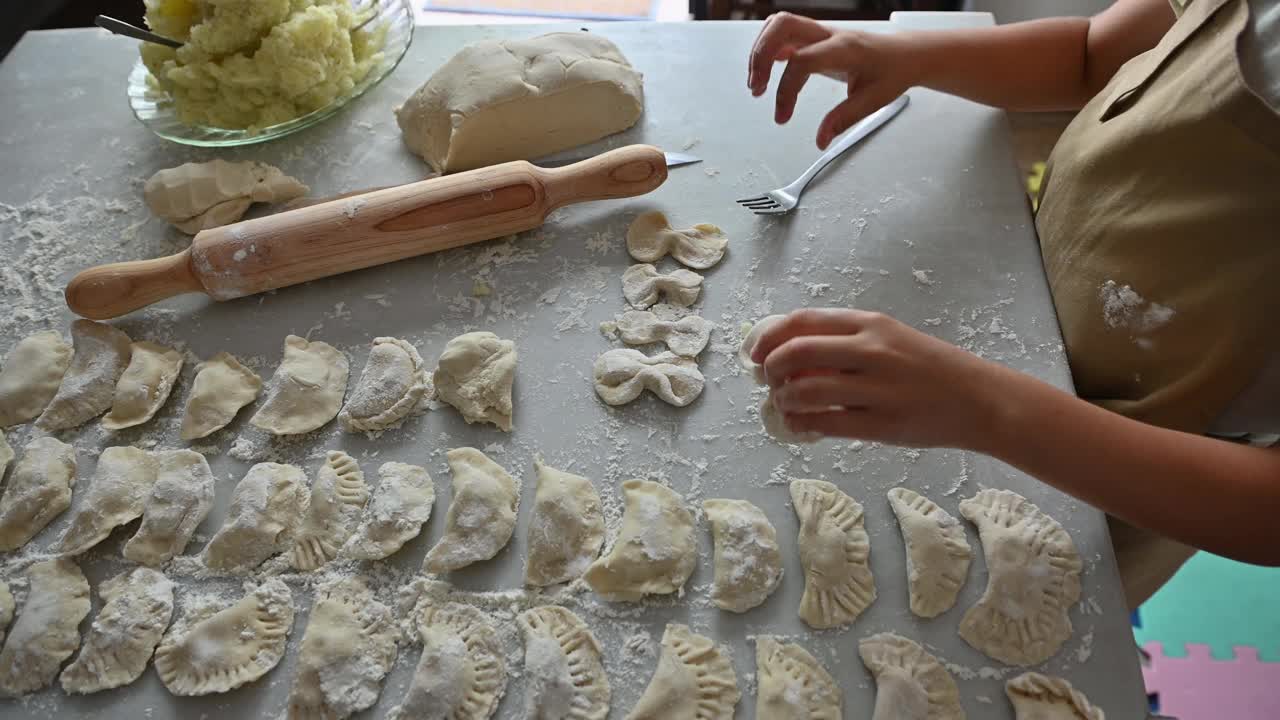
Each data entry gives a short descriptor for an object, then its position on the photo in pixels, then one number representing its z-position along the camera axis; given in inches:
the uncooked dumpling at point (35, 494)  44.2
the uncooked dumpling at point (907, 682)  36.2
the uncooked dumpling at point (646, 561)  40.4
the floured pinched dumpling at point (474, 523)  41.6
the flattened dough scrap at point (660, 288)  50.0
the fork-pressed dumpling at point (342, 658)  38.3
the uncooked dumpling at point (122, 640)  39.6
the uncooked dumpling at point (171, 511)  43.0
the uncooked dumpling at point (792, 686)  36.7
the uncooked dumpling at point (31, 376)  48.3
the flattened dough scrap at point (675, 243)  51.7
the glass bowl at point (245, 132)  58.9
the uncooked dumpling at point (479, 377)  46.1
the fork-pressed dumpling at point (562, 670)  37.5
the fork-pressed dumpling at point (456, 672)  37.8
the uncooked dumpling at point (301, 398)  46.4
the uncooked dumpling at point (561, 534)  41.3
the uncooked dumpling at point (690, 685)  37.2
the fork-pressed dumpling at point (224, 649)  39.4
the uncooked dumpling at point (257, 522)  42.4
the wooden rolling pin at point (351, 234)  50.0
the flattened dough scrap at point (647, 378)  46.1
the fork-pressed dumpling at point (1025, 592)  38.0
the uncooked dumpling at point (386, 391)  46.3
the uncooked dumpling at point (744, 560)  39.9
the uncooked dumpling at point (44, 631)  39.6
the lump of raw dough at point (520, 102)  54.2
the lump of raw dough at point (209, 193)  54.7
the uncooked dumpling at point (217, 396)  46.9
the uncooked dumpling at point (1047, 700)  35.7
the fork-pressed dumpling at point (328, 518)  42.5
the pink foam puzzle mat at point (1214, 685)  67.2
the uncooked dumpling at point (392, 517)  42.1
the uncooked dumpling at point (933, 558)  39.3
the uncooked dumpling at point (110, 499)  43.4
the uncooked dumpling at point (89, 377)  48.1
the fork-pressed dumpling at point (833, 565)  39.3
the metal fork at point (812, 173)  53.2
